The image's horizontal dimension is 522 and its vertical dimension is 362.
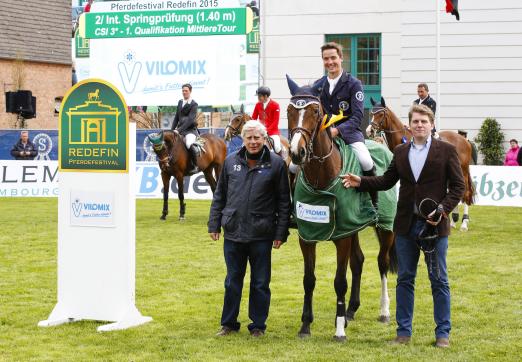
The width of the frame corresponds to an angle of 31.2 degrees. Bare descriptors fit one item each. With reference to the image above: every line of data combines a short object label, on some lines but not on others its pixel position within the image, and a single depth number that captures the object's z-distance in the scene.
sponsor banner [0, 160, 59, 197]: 26.08
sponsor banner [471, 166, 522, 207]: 22.45
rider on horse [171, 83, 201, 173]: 19.66
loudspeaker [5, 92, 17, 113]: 25.41
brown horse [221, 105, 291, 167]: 18.53
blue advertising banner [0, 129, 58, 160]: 28.48
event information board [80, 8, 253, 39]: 31.02
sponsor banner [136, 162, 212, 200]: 25.23
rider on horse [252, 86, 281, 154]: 17.62
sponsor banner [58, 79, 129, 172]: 9.04
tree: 29.28
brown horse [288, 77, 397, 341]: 7.96
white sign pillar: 9.09
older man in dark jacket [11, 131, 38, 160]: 26.95
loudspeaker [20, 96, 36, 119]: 25.86
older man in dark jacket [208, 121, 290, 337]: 8.57
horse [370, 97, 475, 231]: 16.08
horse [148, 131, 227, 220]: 19.56
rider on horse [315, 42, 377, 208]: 8.92
